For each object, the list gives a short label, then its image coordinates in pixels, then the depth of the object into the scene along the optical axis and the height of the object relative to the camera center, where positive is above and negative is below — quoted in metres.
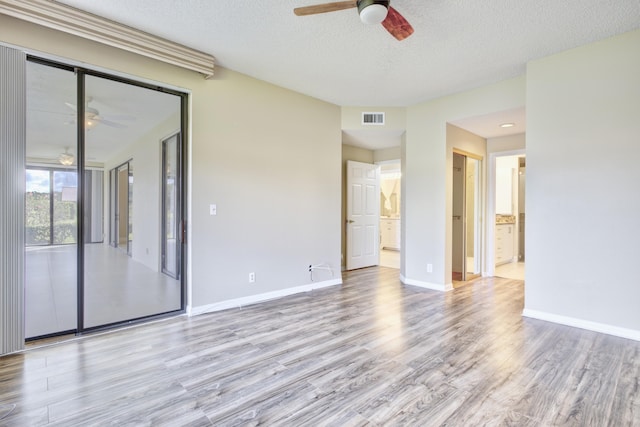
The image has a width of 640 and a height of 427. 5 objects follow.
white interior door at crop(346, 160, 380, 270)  5.87 -0.07
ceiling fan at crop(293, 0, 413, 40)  2.05 +1.37
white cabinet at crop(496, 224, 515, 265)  6.36 -0.67
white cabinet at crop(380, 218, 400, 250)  8.59 -0.63
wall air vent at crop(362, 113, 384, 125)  4.87 +1.47
